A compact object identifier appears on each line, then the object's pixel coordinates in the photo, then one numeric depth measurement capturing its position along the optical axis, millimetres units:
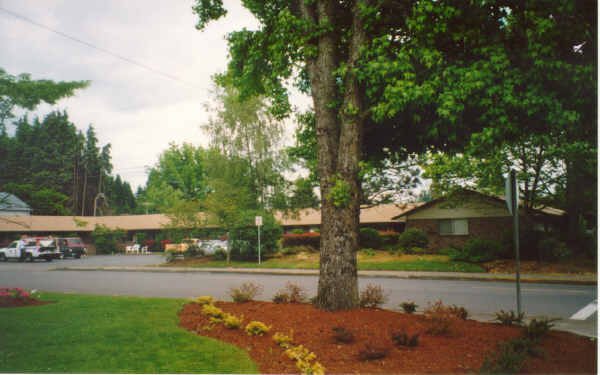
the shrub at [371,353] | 4578
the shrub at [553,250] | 17453
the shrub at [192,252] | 28266
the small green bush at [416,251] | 24516
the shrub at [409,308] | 6871
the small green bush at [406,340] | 4953
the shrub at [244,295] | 8180
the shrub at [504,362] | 4082
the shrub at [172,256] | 27186
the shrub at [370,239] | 27906
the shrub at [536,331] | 5172
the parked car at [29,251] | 29516
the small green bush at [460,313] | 6375
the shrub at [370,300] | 7023
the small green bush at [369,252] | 24719
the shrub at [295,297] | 7907
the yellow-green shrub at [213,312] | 6855
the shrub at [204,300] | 8156
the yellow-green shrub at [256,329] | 5761
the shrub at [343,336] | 5160
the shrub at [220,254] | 26812
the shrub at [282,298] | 7978
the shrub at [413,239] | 25250
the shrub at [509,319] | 5889
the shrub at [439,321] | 5410
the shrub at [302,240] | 28859
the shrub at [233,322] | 6160
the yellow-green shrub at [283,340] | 5141
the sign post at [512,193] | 7031
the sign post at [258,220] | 21812
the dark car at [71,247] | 33031
